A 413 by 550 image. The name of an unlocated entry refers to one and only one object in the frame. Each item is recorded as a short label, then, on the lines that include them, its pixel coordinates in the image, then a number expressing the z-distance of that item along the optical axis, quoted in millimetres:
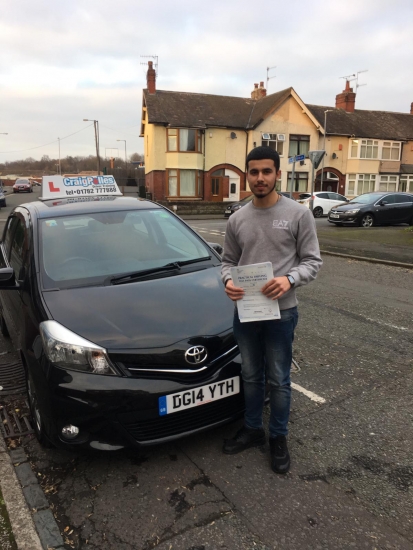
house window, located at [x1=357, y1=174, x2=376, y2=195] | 37431
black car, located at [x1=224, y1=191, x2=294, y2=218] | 23703
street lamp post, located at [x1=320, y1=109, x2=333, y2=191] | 35631
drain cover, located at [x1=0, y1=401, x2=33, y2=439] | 3264
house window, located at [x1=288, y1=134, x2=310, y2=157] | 35128
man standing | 2560
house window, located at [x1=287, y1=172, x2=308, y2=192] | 35591
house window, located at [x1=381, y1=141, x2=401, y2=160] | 37594
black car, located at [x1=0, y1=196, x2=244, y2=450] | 2592
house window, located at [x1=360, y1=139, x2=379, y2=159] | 36634
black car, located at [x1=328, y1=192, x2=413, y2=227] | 17719
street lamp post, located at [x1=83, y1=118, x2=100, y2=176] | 44062
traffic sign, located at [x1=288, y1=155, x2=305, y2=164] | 16881
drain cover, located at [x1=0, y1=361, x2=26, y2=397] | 3918
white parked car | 25562
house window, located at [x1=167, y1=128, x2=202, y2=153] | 31953
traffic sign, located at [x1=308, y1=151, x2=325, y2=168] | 14227
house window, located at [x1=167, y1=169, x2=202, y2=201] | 32844
